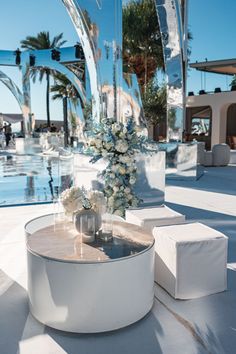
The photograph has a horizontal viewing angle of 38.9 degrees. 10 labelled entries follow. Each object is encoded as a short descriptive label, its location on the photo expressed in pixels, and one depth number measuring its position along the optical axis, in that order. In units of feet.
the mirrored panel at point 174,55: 25.11
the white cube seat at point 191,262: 8.26
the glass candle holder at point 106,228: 8.17
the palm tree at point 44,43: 84.69
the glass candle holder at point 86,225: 7.95
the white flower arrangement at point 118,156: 13.46
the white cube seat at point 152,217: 10.14
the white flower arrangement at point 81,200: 8.29
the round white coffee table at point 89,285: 6.76
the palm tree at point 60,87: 65.28
